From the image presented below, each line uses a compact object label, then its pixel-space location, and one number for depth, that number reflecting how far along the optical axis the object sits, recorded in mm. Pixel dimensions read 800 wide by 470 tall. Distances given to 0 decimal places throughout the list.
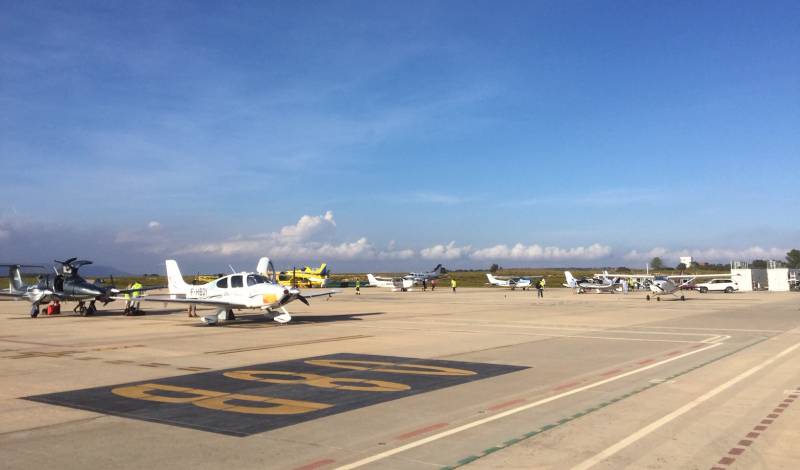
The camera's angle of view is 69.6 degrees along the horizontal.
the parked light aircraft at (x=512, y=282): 78750
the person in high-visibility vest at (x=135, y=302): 33500
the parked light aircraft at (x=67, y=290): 31891
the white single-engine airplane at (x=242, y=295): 24578
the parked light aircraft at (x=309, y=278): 90319
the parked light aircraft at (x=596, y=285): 62469
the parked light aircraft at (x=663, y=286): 48688
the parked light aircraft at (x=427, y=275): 86738
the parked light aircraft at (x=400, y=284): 75875
